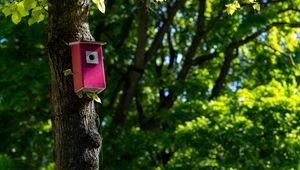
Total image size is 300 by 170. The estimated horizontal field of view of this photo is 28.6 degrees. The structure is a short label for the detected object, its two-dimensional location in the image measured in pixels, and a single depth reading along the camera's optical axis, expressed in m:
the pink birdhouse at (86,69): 4.24
